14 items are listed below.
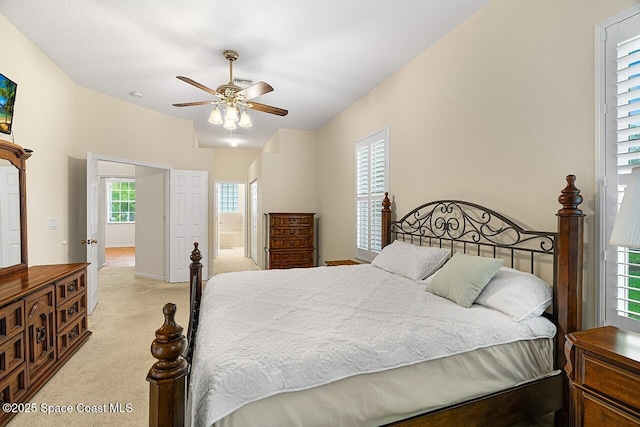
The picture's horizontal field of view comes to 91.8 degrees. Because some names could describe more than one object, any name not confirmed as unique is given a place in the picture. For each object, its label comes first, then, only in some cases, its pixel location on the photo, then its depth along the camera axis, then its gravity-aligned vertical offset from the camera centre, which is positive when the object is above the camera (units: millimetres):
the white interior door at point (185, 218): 5617 -138
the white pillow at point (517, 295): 1755 -502
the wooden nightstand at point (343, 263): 4332 -732
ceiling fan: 2939 +1134
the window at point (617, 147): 1598 +338
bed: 1146 -612
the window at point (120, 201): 10227 +318
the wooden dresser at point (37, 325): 2035 -901
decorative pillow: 1950 -446
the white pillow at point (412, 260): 2648 -445
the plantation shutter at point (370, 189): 3971 +300
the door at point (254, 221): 7129 -258
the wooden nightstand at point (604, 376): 1168 -668
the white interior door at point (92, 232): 3936 -281
